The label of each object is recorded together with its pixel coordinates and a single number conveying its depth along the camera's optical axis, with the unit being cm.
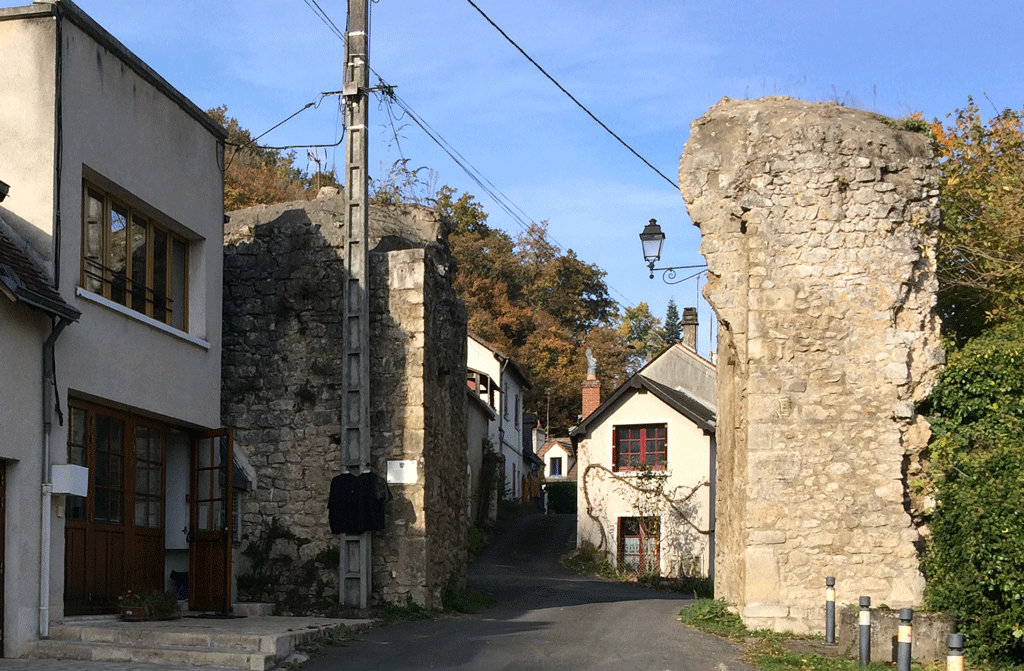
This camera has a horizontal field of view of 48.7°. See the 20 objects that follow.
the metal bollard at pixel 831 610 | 1191
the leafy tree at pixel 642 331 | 6138
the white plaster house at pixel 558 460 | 5756
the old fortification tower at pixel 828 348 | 1280
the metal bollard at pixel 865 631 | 1082
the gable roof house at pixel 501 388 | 4288
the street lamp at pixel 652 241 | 1766
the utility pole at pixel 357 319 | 1517
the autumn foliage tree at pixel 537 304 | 5084
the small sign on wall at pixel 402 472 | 1544
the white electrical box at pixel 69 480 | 1116
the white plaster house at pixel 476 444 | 3847
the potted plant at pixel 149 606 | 1242
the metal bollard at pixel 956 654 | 807
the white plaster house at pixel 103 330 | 1098
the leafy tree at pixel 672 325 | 8375
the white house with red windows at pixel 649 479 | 3162
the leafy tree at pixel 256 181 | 3522
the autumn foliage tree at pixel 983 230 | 1421
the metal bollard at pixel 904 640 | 927
